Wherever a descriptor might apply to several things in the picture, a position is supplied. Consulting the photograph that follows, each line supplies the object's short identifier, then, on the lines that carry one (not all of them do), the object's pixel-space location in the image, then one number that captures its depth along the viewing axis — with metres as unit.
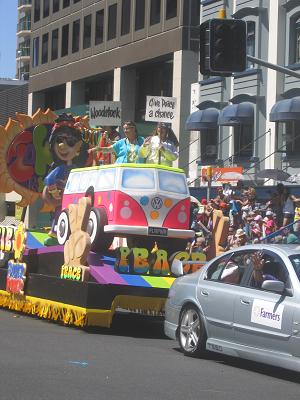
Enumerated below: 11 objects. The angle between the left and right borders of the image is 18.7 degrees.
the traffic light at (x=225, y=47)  13.80
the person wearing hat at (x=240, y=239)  17.14
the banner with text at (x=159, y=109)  23.09
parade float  12.54
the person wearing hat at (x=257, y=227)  19.88
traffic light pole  14.83
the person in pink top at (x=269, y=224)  19.20
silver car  9.32
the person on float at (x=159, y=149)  14.76
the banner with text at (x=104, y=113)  23.58
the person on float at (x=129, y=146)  14.98
